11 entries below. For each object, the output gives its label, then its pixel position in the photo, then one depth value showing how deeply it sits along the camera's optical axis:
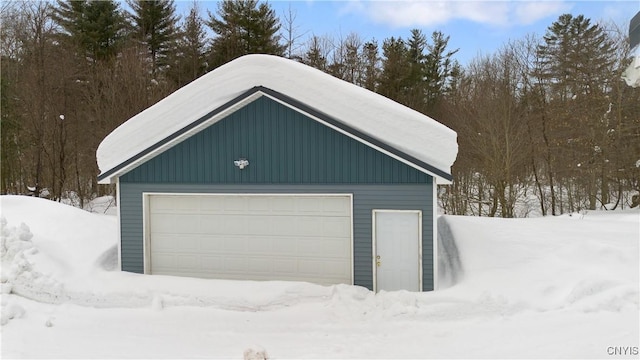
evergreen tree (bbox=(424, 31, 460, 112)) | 27.19
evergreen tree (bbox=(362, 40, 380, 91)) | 26.08
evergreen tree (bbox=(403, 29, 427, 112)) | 25.69
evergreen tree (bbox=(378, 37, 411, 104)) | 25.50
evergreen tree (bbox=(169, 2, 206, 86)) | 25.06
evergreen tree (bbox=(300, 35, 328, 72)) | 26.55
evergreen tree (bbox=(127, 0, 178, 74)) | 25.84
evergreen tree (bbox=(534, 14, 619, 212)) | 18.45
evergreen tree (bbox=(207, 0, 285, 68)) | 25.22
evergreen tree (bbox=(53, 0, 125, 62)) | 24.22
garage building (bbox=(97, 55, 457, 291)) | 8.66
